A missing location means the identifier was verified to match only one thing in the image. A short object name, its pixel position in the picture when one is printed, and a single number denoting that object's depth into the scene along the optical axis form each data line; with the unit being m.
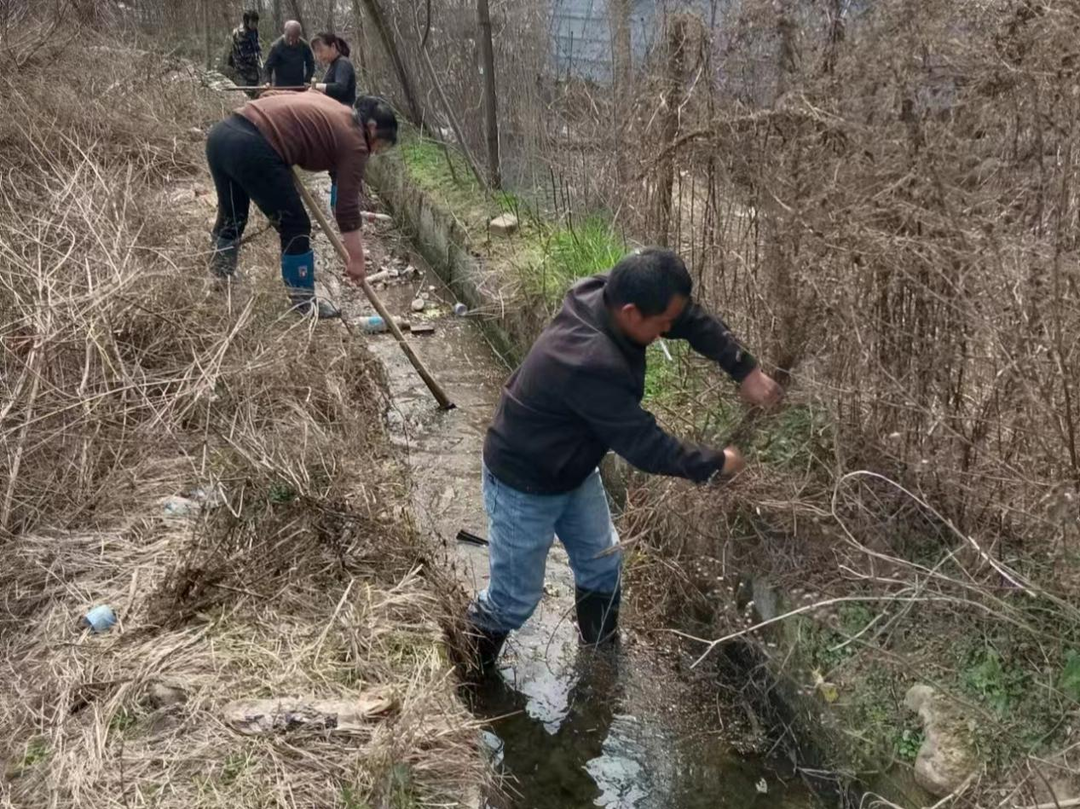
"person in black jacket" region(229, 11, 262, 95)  12.96
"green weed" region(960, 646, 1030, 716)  2.97
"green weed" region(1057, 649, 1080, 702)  2.85
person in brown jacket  5.51
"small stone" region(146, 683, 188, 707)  3.01
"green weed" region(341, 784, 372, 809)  2.70
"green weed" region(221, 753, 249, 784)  2.76
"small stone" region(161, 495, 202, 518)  3.95
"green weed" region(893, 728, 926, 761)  3.04
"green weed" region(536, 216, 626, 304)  5.74
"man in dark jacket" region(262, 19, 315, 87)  10.64
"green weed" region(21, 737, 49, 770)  2.86
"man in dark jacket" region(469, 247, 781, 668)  3.02
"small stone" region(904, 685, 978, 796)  2.89
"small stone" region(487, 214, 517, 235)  7.17
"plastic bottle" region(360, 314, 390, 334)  6.77
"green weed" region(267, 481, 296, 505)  3.69
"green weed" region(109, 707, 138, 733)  2.94
